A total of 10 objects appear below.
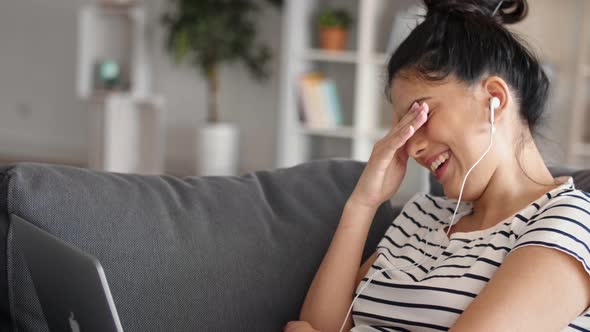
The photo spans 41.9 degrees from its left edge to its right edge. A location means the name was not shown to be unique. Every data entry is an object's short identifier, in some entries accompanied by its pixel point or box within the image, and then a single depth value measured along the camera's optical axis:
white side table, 5.15
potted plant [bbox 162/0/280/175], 4.85
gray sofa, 1.18
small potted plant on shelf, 4.43
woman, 1.05
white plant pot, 4.93
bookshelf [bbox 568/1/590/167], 3.89
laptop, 0.83
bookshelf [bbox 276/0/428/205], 4.32
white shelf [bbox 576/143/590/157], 3.94
